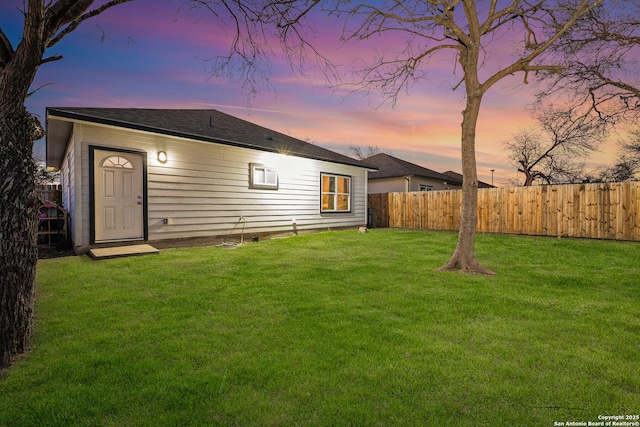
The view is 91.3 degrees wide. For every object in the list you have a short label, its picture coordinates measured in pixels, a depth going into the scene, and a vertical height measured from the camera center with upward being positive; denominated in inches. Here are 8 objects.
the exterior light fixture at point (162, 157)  312.0 +48.1
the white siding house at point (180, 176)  271.9 +31.2
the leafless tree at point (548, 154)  752.1 +138.6
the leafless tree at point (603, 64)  361.7 +179.3
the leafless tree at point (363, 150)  1585.9 +279.2
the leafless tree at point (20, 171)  97.4 +11.3
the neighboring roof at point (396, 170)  740.6 +88.8
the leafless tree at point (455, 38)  218.7 +134.9
